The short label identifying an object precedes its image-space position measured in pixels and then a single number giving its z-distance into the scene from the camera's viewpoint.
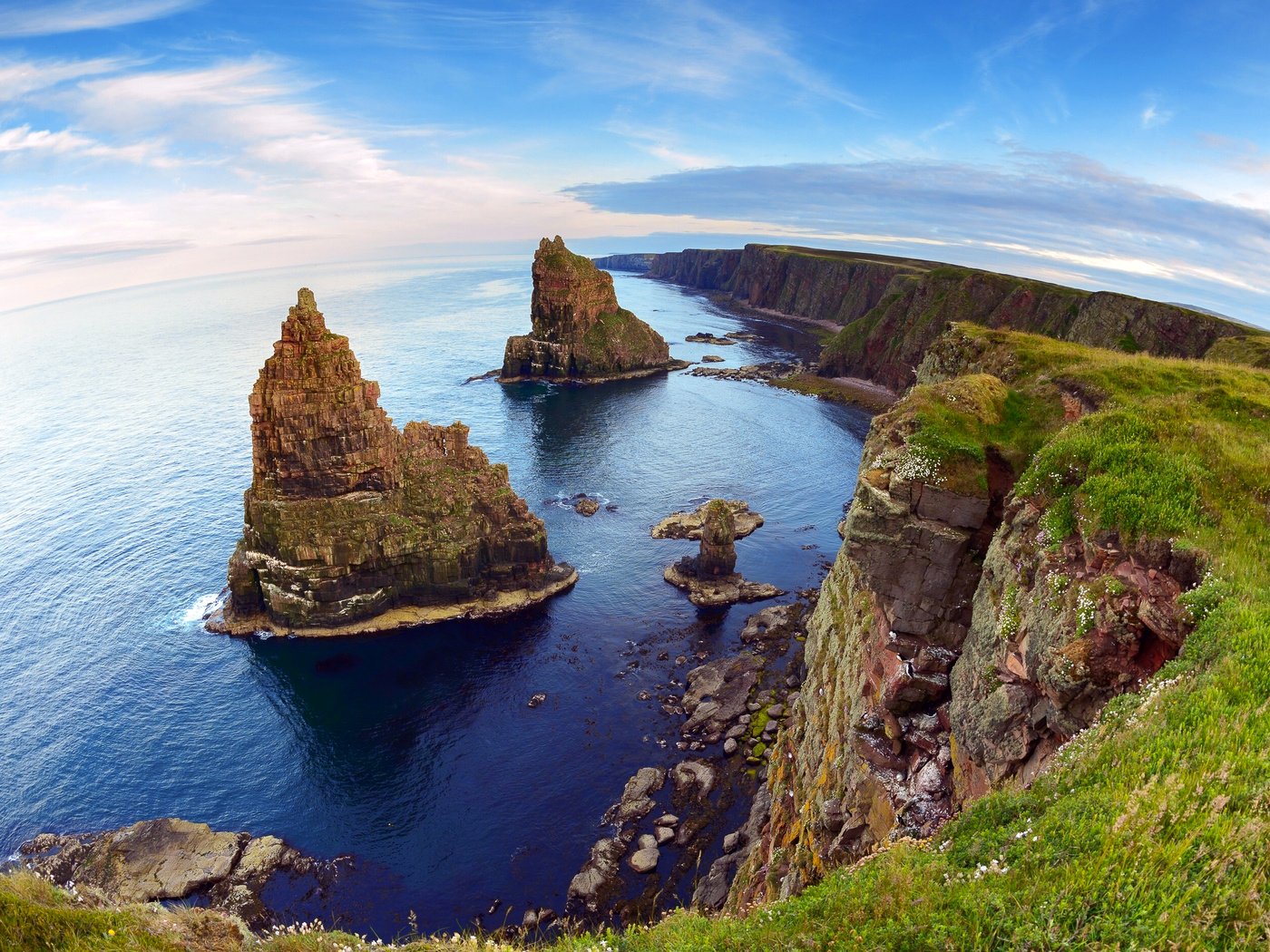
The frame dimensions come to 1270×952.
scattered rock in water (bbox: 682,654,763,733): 52.66
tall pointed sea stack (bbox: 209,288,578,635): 63.22
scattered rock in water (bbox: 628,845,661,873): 40.25
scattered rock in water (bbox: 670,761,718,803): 45.72
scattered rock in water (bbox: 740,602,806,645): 64.06
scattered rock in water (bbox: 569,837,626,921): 38.47
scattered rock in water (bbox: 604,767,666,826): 44.28
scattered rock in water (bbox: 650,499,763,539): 85.62
